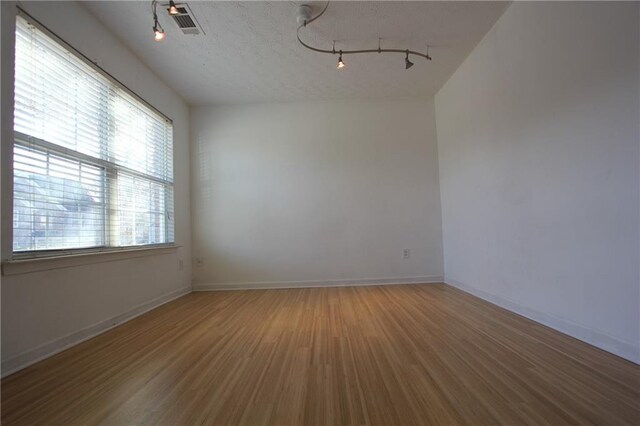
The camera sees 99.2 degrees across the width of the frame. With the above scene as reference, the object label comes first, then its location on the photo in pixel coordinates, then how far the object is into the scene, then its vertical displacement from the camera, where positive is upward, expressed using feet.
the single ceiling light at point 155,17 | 7.48 +5.77
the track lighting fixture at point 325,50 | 7.75 +6.07
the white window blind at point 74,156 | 5.95 +1.97
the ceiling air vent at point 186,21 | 7.66 +6.12
